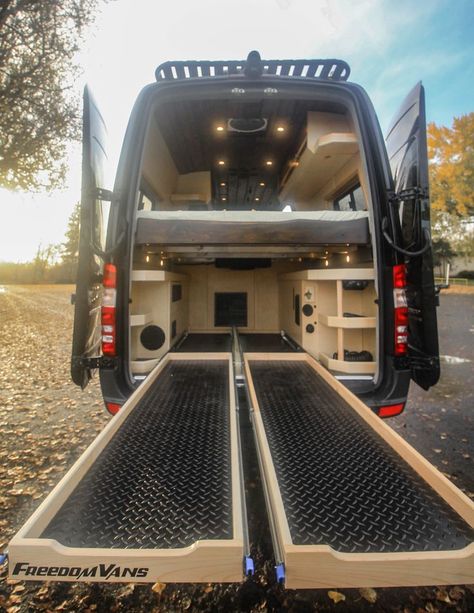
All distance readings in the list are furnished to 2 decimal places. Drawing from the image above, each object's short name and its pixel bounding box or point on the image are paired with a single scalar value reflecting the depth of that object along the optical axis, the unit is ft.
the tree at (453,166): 64.95
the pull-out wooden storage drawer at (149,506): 3.01
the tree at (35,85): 27.50
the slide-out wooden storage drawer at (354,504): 2.99
